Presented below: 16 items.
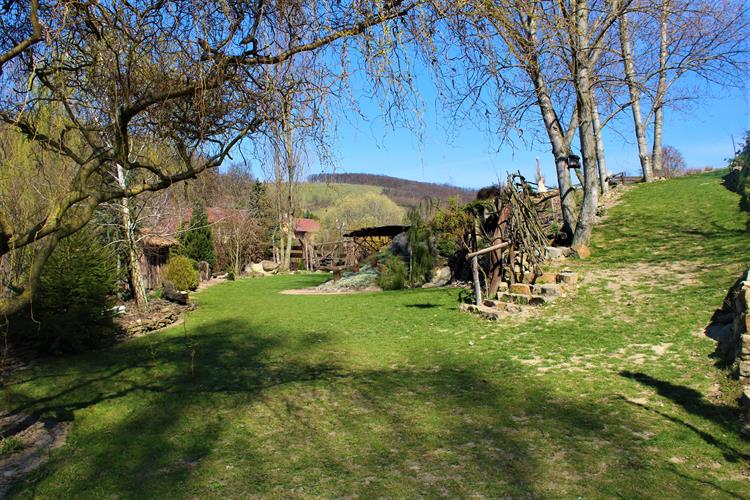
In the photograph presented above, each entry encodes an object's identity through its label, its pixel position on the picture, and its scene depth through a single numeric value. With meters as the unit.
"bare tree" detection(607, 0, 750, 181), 10.20
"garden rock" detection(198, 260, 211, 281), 22.70
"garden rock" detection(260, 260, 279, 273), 29.67
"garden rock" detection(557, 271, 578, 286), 9.84
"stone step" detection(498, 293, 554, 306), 9.33
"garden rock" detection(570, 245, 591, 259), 12.62
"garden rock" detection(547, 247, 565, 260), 12.73
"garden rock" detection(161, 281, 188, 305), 12.97
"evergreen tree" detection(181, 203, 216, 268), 22.83
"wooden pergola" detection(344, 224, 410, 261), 21.28
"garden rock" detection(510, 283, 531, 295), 9.66
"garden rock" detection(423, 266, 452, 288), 15.42
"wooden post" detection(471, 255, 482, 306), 9.88
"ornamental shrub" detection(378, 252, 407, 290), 16.02
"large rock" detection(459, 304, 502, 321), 9.11
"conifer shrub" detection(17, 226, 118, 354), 7.70
